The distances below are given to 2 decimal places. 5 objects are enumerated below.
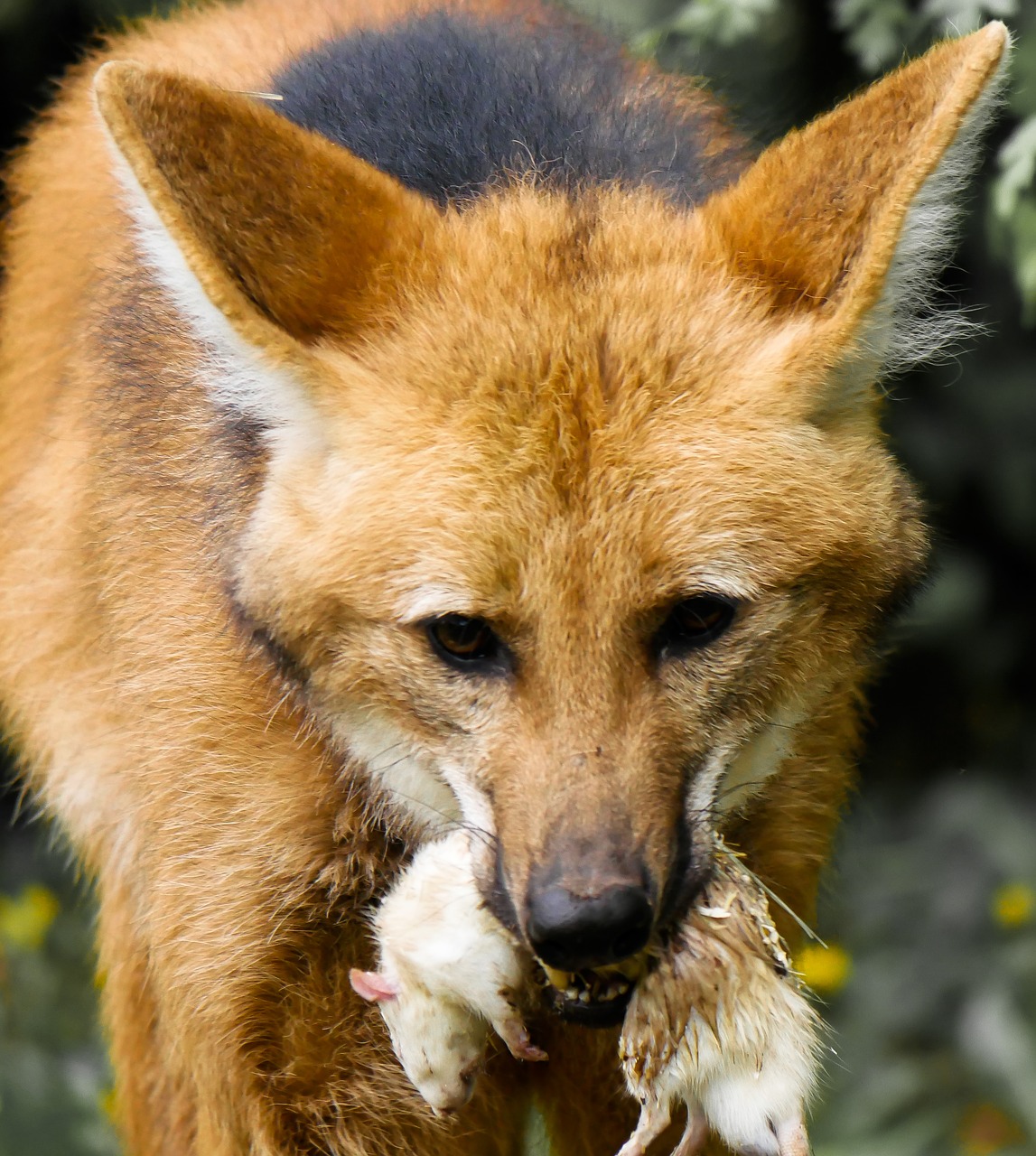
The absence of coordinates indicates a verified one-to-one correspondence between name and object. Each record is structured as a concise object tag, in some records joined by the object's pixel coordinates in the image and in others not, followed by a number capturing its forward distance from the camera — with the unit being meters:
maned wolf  4.58
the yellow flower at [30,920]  9.48
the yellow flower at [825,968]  8.70
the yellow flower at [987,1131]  8.75
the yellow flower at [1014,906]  8.87
